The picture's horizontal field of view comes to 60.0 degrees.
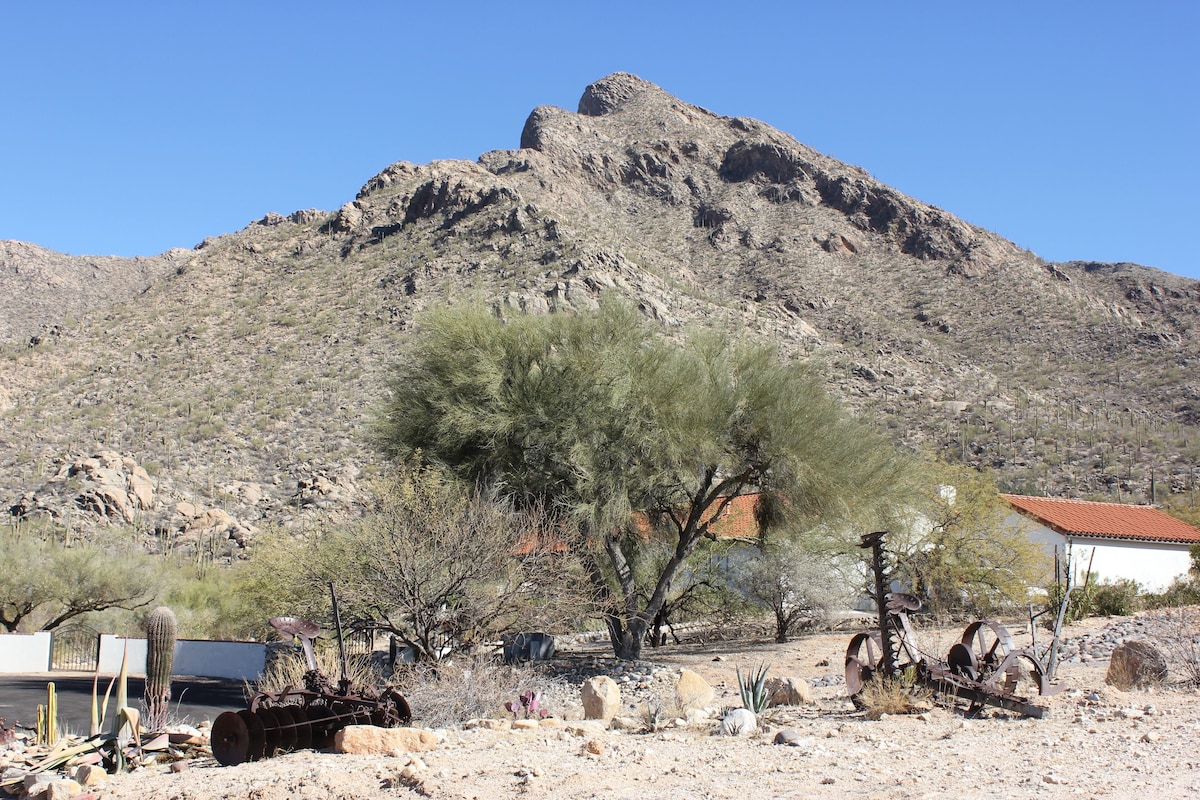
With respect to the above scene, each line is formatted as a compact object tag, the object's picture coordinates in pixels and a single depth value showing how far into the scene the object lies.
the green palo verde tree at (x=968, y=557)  27.11
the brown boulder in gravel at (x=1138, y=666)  13.64
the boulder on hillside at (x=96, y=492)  38.38
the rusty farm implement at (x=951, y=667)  11.96
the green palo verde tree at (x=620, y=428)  20.98
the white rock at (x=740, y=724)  11.68
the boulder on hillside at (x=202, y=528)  39.12
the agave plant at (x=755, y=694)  13.40
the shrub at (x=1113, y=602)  25.69
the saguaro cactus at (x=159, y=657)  14.50
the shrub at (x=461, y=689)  14.09
